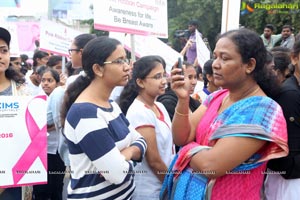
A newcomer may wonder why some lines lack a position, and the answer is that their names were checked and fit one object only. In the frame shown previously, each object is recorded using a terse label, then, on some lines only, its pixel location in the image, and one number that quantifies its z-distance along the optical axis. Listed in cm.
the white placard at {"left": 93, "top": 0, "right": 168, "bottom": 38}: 379
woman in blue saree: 191
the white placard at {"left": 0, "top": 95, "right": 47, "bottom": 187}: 237
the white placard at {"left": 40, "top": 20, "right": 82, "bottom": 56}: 560
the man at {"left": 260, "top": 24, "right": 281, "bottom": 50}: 973
